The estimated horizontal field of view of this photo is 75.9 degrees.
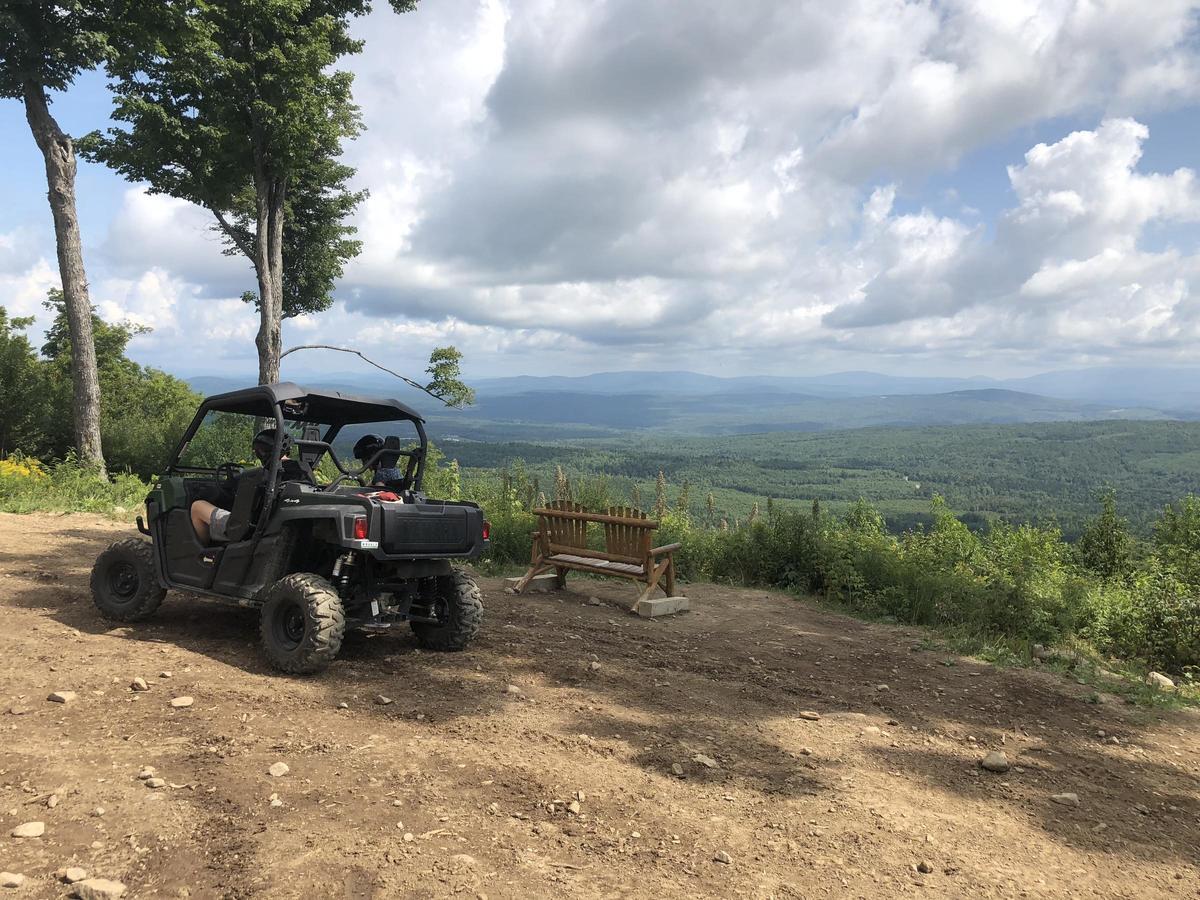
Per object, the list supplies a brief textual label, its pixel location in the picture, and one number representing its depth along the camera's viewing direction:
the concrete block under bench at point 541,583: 9.95
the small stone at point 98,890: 2.71
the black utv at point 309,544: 5.50
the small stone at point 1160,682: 6.92
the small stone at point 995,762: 4.71
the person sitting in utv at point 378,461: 6.52
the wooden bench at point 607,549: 9.10
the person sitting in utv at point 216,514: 6.10
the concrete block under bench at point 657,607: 8.76
